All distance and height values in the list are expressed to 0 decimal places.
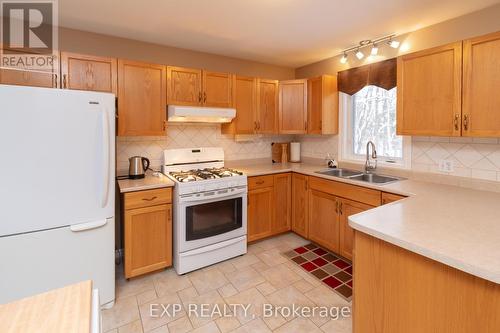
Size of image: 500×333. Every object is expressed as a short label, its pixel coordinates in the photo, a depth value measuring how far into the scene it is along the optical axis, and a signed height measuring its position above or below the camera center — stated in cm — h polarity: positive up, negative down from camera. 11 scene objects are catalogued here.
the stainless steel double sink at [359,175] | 282 -16
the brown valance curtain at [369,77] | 272 +97
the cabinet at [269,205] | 313 -55
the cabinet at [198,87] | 280 +84
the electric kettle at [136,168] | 268 -7
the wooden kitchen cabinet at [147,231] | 236 -65
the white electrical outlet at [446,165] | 240 -4
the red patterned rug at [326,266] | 237 -109
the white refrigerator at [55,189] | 170 -20
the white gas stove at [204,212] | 254 -53
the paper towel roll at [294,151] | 396 +16
